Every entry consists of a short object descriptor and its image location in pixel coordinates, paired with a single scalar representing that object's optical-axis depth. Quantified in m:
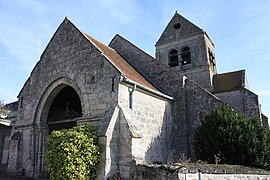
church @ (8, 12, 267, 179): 8.31
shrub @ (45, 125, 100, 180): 7.42
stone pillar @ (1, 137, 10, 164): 14.75
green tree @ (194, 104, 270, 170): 9.16
